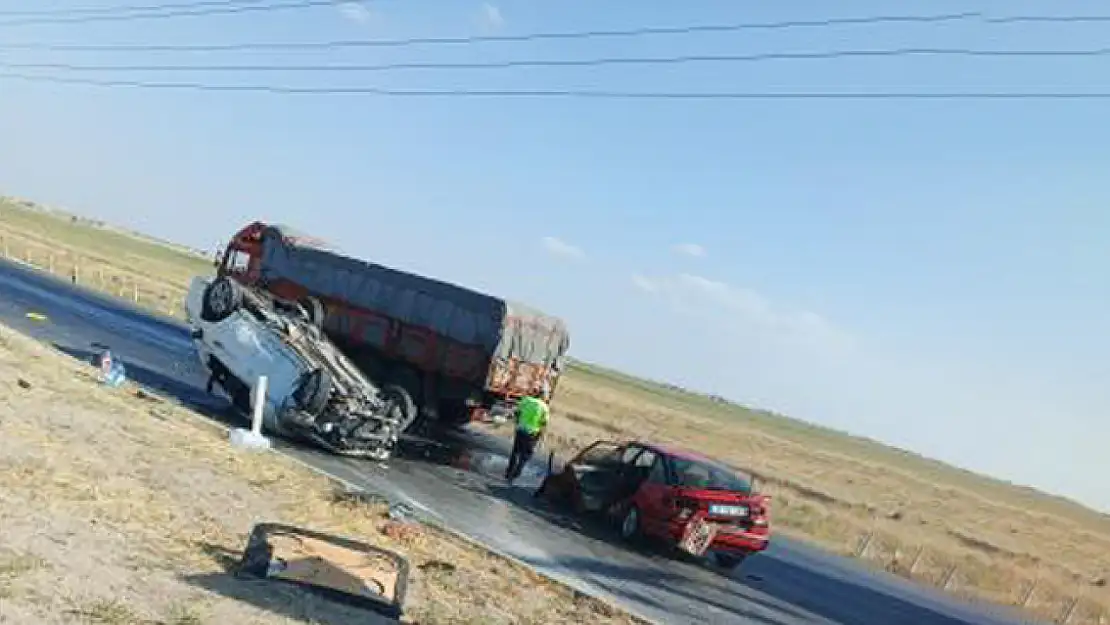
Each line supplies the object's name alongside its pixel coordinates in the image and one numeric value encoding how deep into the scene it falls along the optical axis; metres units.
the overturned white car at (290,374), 15.84
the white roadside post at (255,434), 13.65
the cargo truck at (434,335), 21.55
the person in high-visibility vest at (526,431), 17.86
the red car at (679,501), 14.37
